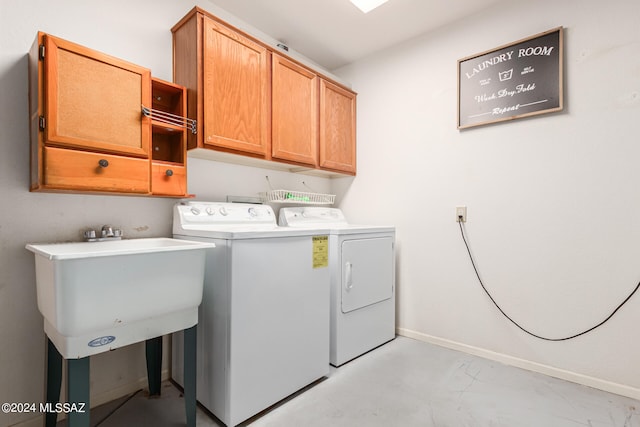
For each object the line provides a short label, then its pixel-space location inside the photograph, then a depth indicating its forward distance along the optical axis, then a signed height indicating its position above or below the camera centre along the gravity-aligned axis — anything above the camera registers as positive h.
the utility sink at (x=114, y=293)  1.04 -0.33
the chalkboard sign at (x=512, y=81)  1.93 +0.87
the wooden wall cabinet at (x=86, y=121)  1.31 +0.40
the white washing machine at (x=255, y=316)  1.46 -0.57
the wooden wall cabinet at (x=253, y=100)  1.79 +0.75
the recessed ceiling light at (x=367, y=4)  2.05 +1.39
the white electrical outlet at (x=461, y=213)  2.31 -0.04
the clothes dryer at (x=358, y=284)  2.06 -0.56
